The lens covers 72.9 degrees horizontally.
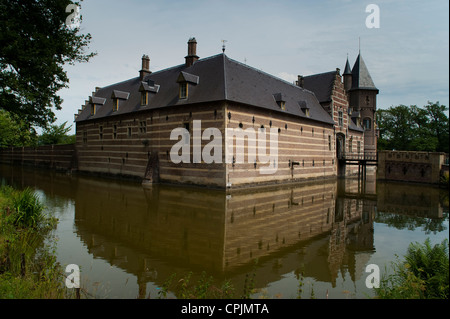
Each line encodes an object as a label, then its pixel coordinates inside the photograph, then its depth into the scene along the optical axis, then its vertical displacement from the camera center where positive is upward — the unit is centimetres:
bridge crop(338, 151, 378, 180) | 2688 -1
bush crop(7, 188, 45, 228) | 796 -150
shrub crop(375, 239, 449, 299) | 448 -190
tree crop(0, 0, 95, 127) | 1060 +392
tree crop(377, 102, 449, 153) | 4584 +541
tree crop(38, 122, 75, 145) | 4447 +302
